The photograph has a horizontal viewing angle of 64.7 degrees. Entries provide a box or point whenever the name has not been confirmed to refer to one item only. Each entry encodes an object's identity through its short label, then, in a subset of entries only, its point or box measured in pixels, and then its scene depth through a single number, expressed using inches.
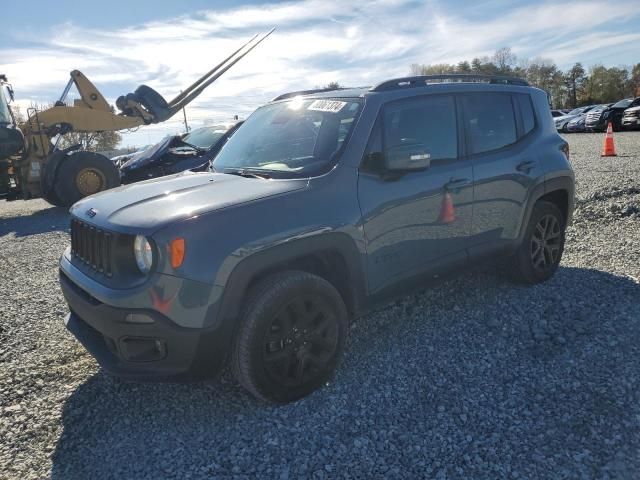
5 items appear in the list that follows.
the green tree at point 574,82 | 2591.0
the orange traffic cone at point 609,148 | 542.3
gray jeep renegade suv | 103.0
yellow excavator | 420.2
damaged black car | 402.9
